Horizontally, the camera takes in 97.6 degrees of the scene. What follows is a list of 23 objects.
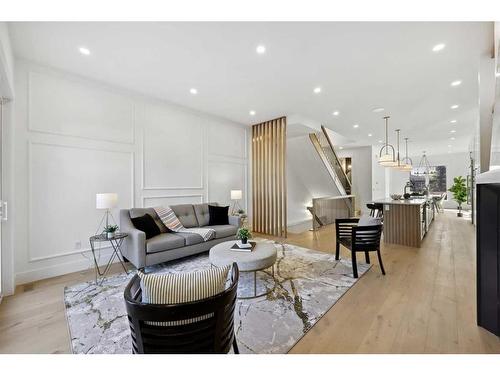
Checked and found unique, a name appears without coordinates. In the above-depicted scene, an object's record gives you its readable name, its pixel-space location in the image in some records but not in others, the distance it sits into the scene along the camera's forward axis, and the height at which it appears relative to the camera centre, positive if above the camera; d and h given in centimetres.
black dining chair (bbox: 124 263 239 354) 99 -66
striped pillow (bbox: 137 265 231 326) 114 -53
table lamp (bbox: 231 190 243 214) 523 -16
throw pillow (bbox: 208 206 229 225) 464 -58
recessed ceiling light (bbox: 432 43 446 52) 268 +173
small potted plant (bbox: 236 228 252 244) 299 -65
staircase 632 +88
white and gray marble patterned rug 181 -126
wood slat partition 552 +26
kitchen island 445 -77
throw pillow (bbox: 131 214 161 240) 354 -60
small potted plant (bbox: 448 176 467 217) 916 -21
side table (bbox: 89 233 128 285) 305 -101
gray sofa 316 -82
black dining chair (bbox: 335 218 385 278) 307 -76
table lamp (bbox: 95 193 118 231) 311 -18
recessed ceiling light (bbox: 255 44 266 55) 267 +173
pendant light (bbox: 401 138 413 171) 703 +63
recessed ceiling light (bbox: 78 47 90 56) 274 +176
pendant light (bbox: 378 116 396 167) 549 +67
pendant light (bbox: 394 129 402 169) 604 +65
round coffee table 252 -84
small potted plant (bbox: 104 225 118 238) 313 -61
